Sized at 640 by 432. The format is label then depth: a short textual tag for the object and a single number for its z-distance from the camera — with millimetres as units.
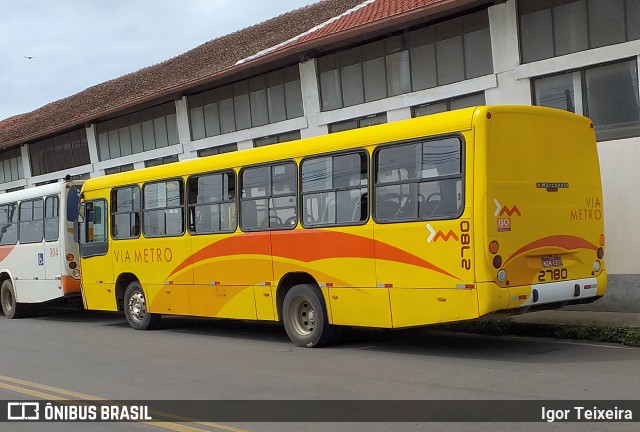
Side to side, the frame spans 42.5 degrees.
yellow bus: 9898
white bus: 17766
